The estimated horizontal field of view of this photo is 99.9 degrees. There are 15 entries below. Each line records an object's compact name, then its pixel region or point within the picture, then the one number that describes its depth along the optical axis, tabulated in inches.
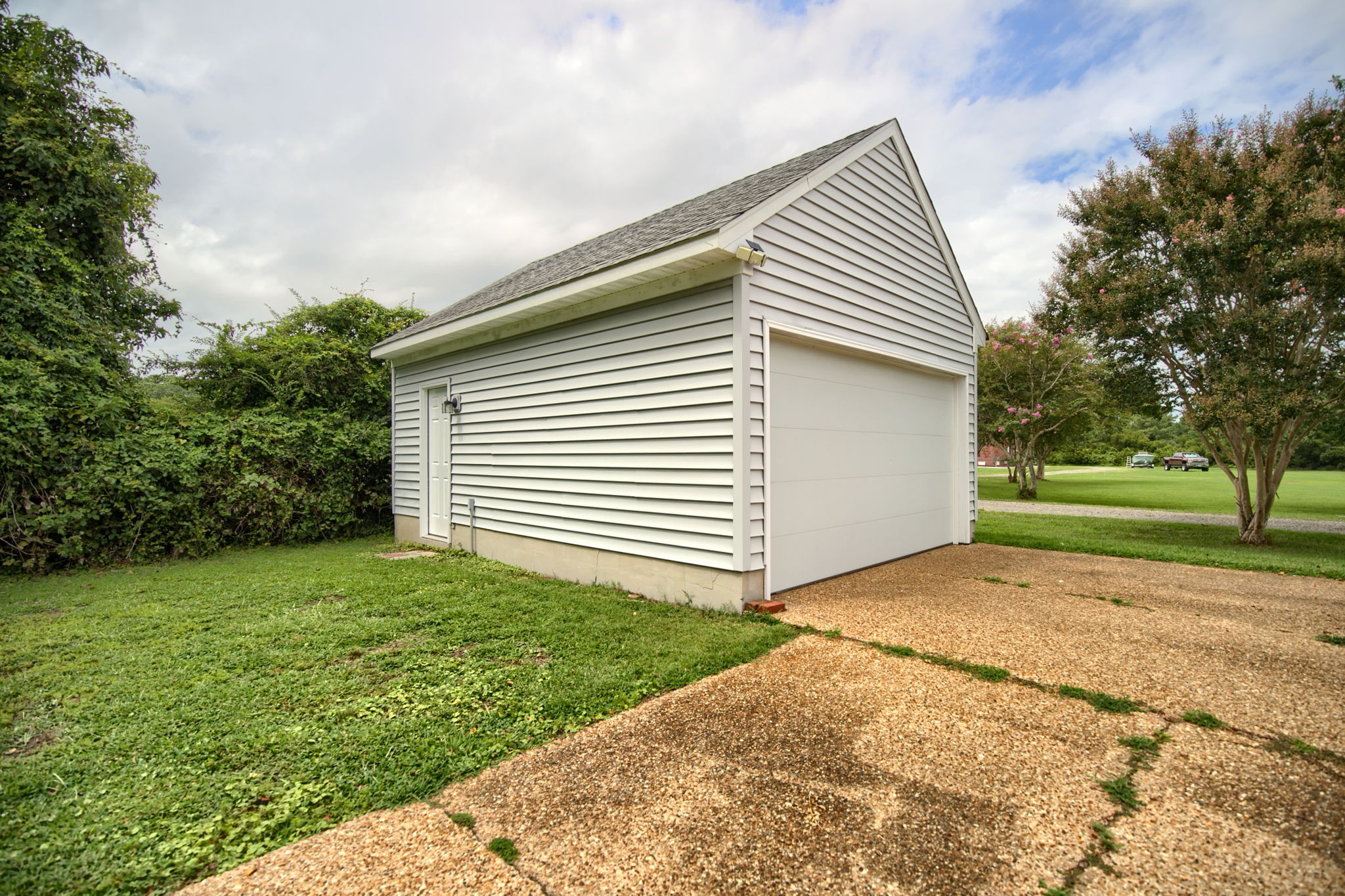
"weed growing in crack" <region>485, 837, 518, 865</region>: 69.3
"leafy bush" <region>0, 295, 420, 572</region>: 257.9
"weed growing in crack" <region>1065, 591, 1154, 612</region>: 179.2
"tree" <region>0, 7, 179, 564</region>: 251.8
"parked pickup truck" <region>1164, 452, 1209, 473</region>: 1366.9
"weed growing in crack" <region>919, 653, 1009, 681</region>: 123.3
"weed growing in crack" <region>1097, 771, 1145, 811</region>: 78.1
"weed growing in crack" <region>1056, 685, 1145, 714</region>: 106.9
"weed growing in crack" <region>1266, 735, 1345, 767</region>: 87.5
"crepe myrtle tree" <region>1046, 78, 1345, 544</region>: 293.7
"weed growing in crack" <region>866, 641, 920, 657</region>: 137.5
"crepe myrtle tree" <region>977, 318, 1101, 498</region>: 657.0
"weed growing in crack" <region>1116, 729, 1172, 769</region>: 89.0
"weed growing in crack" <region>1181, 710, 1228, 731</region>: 99.0
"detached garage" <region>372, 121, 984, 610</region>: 176.0
